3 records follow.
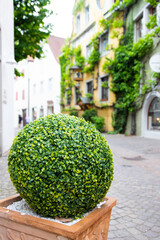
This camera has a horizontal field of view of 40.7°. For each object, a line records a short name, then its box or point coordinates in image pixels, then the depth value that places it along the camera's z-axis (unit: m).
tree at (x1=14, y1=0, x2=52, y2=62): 10.59
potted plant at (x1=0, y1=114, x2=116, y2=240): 1.75
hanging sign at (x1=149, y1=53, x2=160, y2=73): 9.84
